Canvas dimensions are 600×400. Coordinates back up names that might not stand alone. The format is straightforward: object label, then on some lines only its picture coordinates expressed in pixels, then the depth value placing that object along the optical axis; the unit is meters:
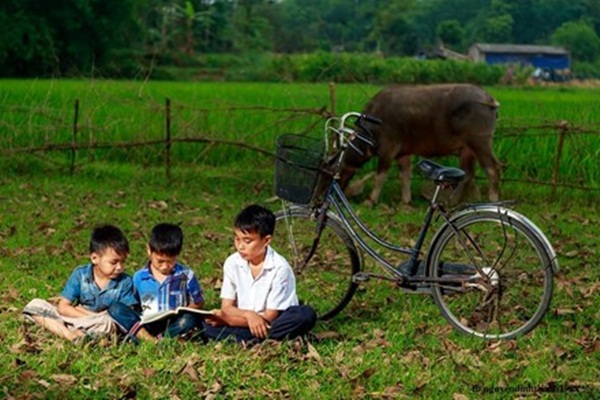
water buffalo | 10.73
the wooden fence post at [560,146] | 10.96
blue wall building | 30.81
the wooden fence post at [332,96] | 11.70
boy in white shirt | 5.38
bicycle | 5.57
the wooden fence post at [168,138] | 11.74
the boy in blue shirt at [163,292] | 5.38
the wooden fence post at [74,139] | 11.97
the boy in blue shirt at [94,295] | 5.41
